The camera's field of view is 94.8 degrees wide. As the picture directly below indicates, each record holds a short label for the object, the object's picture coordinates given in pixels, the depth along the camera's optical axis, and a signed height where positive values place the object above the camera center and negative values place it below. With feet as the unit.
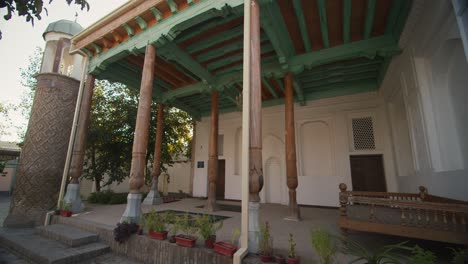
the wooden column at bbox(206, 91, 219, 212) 24.32 +1.24
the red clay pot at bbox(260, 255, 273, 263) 9.68 -3.60
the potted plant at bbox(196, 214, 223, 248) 11.56 -2.98
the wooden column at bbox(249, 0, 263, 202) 11.69 +3.66
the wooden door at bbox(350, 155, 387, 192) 26.86 +0.56
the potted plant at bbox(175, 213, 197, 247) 11.73 -3.38
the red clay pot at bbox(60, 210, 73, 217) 19.53 -3.45
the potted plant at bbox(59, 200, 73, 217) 19.57 -3.11
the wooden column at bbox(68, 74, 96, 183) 21.44 +4.30
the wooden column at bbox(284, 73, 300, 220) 19.08 +1.11
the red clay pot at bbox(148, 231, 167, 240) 13.02 -3.57
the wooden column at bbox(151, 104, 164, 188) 30.76 +2.66
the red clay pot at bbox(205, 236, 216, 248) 11.49 -3.47
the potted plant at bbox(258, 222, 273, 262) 9.74 -3.20
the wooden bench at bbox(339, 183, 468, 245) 9.46 -2.11
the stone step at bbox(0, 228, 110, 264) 13.08 -4.88
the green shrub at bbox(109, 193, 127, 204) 28.53 -3.15
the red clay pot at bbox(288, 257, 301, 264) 9.20 -3.51
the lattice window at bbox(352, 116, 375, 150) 28.14 +5.72
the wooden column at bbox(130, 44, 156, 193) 16.21 +3.90
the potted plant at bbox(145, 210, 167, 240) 13.10 -3.15
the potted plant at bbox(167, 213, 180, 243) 12.55 -3.41
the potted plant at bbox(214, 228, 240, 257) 10.41 -3.46
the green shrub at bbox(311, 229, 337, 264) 8.48 -2.70
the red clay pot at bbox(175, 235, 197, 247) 11.67 -3.49
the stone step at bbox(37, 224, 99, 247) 14.94 -4.33
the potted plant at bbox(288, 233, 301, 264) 9.20 -3.46
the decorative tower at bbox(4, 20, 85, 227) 21.77 +3.27
